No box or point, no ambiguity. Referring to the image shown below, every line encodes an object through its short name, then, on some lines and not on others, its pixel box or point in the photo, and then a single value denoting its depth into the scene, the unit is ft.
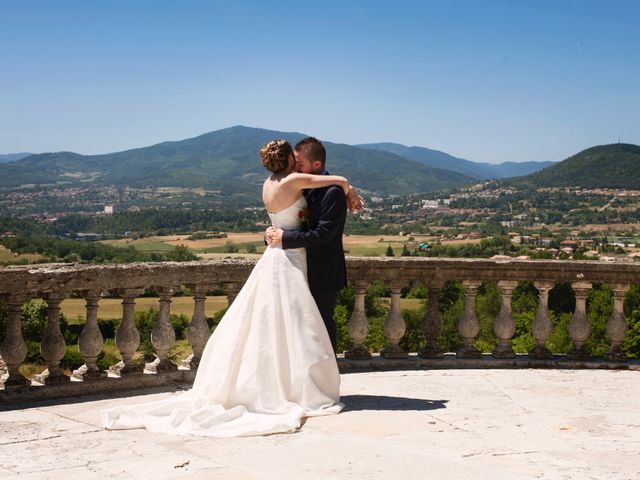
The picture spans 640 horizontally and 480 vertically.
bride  17.42
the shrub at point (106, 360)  119.20
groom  19.71
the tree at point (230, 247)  290.56
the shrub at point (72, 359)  89.14
